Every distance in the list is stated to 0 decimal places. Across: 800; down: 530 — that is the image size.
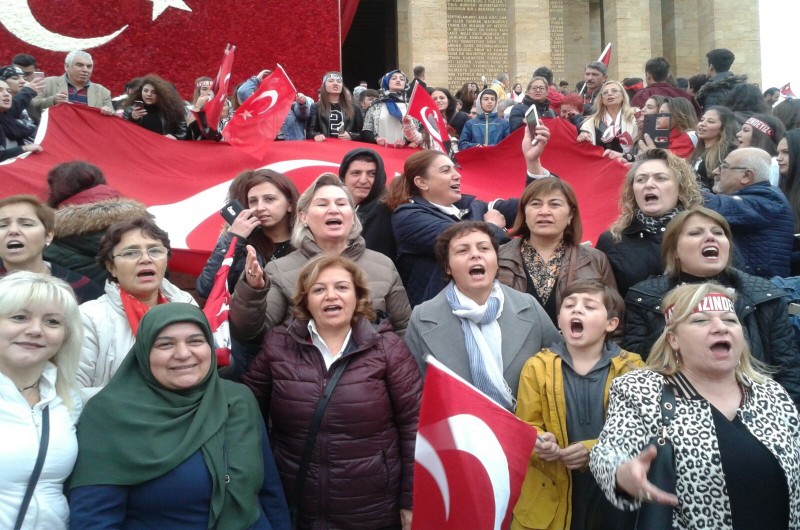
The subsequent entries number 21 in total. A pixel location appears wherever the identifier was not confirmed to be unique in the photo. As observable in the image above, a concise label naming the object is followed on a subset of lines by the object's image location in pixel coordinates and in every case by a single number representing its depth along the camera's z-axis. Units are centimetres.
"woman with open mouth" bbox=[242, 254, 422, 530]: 363
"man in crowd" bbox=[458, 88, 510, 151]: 1087
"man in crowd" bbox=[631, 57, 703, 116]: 1034
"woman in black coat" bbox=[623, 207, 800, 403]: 387
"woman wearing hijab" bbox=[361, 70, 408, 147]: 946
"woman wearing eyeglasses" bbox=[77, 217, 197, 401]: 369
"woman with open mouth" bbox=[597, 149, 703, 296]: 468
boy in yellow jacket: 361
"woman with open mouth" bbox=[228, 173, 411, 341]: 429
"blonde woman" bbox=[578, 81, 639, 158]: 854
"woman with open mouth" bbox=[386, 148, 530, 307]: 489
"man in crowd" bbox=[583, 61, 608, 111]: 1198
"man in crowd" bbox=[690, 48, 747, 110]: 979
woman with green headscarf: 310
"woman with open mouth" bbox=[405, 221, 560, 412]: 392
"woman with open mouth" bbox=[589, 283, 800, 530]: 314
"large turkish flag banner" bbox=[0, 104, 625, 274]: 604
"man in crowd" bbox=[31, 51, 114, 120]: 917
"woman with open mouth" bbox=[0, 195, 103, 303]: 405
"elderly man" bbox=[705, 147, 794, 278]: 489
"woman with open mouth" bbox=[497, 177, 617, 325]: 448
